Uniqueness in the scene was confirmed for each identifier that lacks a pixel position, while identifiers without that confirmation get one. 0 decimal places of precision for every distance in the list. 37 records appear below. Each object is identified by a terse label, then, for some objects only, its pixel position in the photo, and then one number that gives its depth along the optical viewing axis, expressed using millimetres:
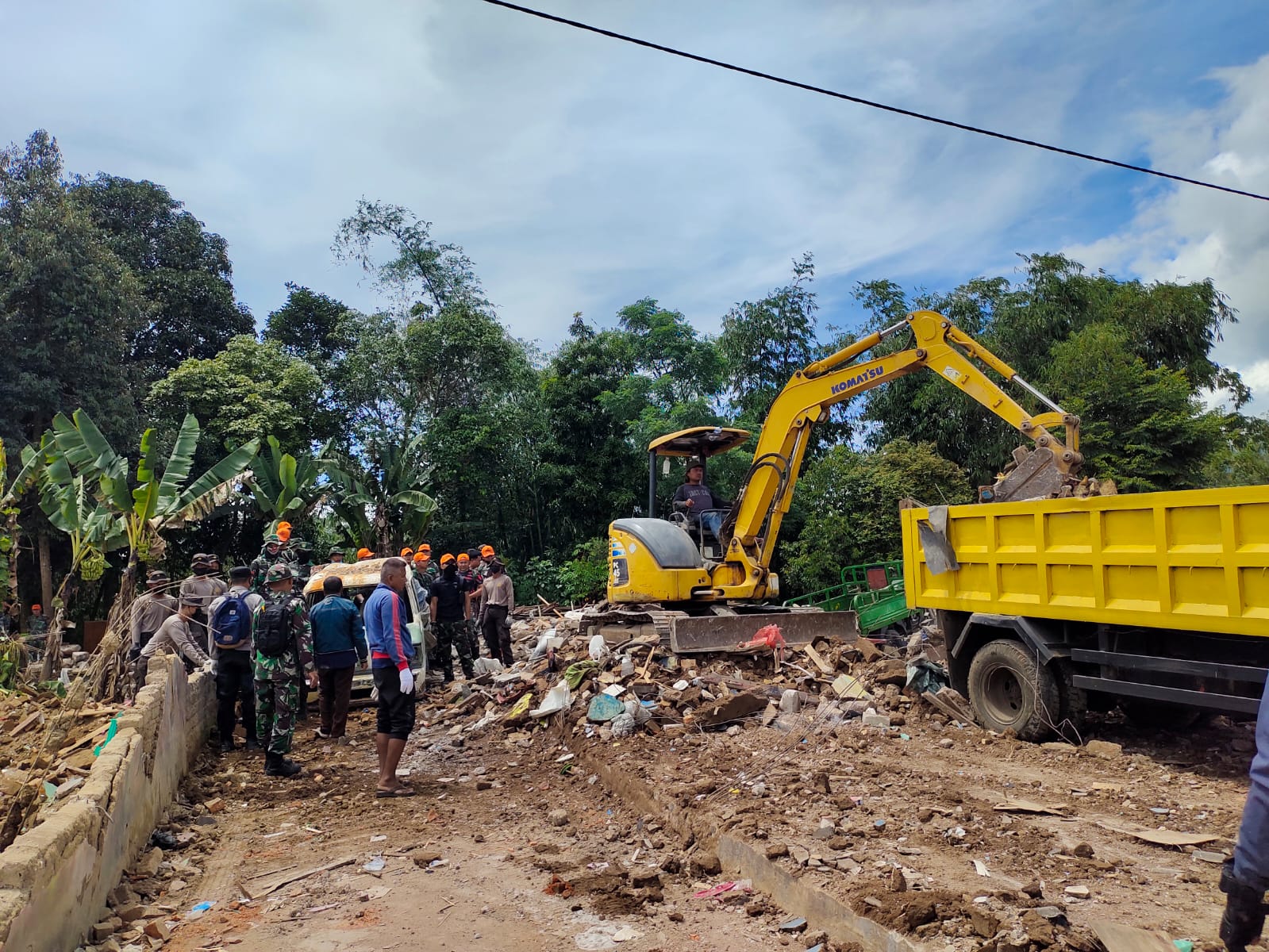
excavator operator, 11172
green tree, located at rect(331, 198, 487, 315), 25484
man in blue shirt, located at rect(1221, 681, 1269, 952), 2391
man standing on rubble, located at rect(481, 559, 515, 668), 12852
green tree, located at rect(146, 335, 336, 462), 22406
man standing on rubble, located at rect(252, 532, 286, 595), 10706
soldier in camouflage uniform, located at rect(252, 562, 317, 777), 7793
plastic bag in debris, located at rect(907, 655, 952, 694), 8359
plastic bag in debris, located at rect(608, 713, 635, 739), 7801
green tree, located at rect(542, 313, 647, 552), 23531
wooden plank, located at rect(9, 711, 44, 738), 6508
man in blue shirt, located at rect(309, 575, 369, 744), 8438
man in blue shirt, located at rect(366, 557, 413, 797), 7070
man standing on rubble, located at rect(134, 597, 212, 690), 8406
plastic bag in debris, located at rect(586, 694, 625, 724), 8188
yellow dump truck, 5543
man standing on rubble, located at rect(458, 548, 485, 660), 13398
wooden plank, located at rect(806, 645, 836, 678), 8992
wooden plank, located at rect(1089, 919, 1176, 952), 3219
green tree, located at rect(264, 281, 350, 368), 32094
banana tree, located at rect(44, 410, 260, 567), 13188
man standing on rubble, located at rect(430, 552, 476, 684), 12719
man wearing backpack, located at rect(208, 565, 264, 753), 8539
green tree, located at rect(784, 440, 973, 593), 17188
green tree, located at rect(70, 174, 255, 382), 28875
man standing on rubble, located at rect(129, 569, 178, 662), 8781
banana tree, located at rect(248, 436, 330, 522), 19141
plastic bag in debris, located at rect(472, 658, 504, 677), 12609
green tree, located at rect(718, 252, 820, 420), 21016
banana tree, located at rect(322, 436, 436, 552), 21328
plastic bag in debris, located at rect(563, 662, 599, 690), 9266
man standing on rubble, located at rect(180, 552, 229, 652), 9445
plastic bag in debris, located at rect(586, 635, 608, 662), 9797
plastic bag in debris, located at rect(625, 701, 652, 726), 7953
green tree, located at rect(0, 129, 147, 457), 20281
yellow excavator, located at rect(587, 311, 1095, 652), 9539
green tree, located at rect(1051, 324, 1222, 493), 16891
